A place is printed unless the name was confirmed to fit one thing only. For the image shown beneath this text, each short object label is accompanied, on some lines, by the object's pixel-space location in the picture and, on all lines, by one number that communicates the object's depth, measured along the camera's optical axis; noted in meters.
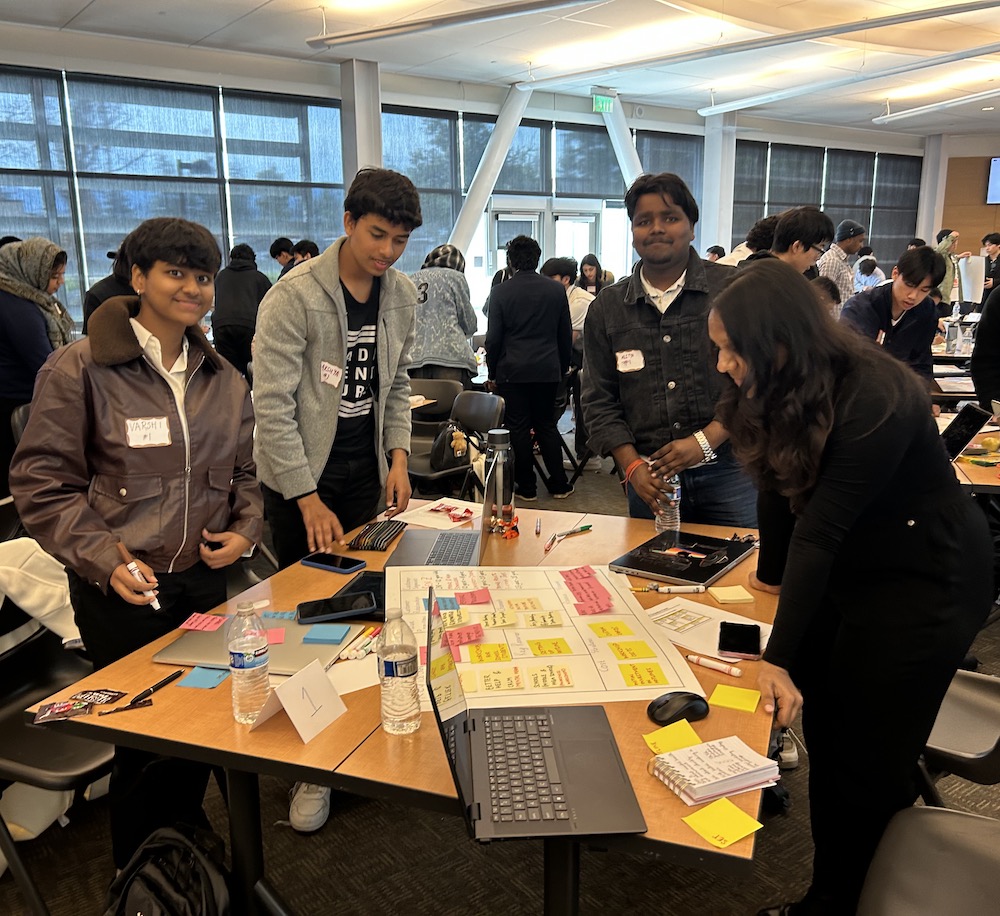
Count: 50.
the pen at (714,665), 1.42
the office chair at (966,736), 1.54
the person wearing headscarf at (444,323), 4.89
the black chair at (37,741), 1.63
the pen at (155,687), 1.36
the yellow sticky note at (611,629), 1.55
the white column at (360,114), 7.65
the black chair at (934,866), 1.22
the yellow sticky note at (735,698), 1.32
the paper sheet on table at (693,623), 1.51
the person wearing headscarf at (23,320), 3.96
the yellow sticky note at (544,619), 1.58
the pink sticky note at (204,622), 1.59
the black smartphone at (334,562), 1.92
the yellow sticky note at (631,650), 1.47
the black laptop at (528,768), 1.04
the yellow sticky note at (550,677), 1.36
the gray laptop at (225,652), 1.46
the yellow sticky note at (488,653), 1.44
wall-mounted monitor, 13.39
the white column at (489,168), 8.84
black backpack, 1.39
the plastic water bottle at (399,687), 1.25
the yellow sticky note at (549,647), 1.47
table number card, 1.24
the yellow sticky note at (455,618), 1.57
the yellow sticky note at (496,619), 1.58
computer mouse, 1.27
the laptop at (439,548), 1.93
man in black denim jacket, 2.13
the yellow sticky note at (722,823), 1.02
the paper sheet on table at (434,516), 2.26
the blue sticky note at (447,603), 1.64
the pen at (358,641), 1.50
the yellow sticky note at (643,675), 1.38
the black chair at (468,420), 3.79
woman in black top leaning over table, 1.25
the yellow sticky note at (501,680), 1.34
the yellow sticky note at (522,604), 1.65
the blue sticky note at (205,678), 1.41
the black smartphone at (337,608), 1.61
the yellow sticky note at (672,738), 1.20
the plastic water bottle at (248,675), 1.30
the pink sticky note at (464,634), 1.50
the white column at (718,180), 10.80
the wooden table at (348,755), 1.08
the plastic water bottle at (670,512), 2.14
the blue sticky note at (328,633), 1.54
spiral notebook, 1.10
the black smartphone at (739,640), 1.47
